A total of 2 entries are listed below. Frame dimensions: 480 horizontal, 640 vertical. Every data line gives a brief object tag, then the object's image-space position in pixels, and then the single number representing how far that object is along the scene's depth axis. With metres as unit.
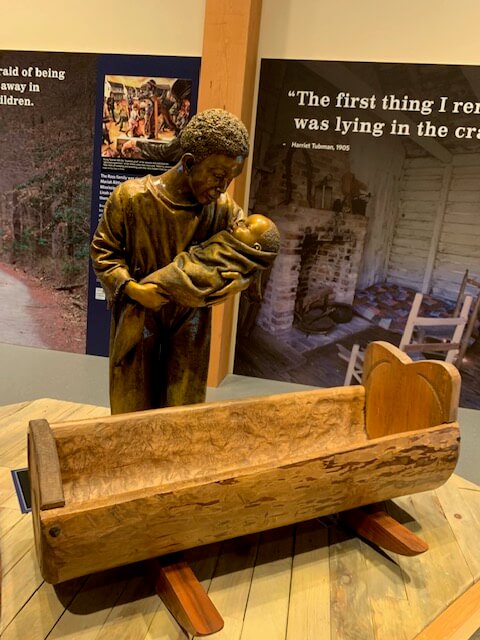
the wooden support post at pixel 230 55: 2.67
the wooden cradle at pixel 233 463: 1.11
